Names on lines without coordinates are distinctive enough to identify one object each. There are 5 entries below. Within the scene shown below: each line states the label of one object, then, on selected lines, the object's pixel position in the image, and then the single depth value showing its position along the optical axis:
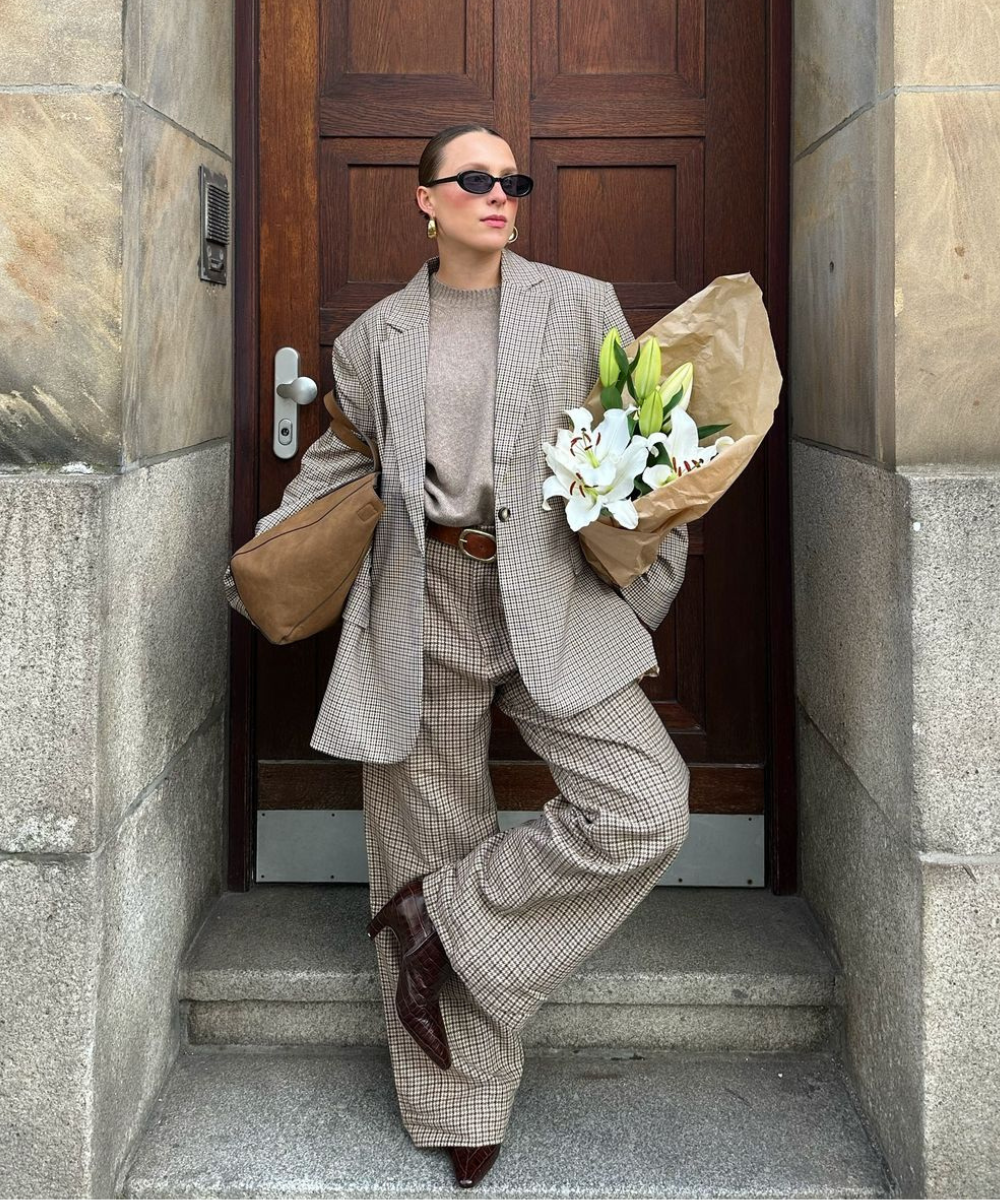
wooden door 3.38
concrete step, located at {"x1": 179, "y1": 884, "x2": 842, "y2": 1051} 3.06
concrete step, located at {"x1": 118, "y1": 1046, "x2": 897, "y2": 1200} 2.64
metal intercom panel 3.10
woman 2.57
